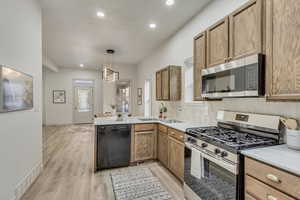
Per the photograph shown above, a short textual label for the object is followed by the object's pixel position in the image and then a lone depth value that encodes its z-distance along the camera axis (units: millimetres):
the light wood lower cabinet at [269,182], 1029
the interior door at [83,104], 8531
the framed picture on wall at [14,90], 1767
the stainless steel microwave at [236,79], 1571
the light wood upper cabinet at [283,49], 1308
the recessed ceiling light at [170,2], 2737
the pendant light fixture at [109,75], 4762
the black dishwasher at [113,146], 3082
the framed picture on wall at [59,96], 8156
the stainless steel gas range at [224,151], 1441
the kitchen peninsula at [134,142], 2936
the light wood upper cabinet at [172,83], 3639
